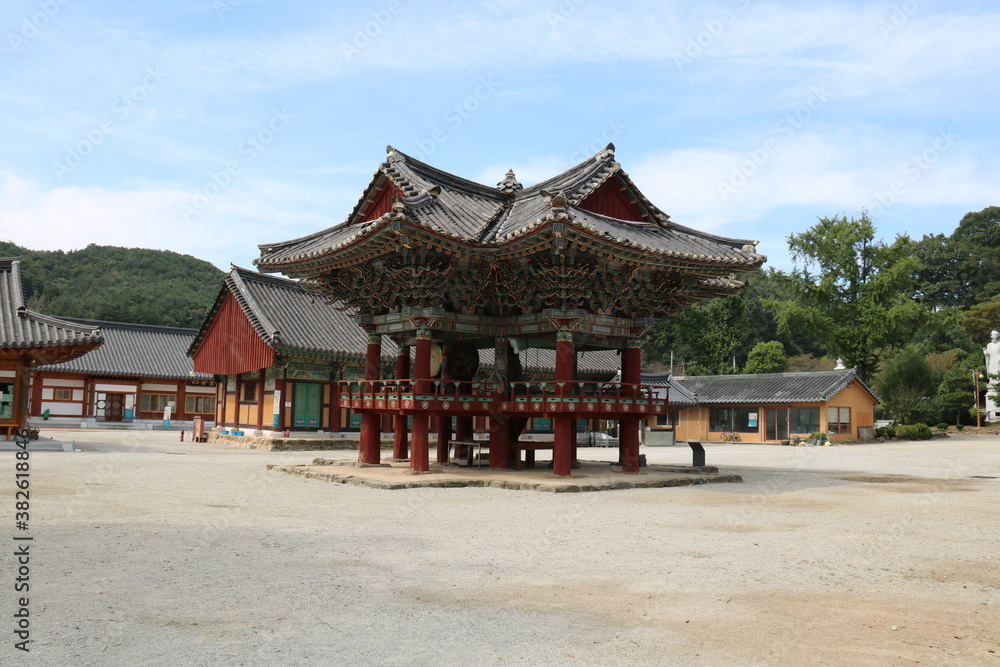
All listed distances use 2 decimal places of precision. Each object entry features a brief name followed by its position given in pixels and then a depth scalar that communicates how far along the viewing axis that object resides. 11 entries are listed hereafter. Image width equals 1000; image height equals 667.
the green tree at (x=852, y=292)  48.22
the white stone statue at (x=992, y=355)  58.65
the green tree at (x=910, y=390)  48.94
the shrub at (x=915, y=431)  44.06
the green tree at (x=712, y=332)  62.78
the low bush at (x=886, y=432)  45.69
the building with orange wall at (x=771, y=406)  45.09
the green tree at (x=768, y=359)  61.50
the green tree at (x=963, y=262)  86.88
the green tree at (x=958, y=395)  52.75
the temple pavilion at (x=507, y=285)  15.98
